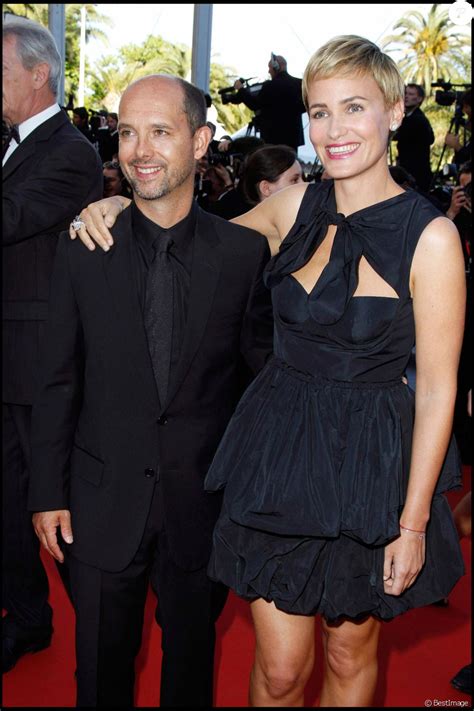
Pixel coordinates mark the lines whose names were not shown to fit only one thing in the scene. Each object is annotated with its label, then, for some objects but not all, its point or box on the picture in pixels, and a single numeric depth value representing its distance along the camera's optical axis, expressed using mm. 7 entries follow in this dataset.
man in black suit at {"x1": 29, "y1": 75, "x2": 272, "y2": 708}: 1838
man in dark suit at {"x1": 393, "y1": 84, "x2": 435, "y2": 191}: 7086
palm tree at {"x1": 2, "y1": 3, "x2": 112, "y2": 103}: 12930
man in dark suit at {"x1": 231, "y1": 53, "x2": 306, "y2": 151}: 7719
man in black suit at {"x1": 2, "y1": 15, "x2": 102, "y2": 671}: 2467
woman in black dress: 1708
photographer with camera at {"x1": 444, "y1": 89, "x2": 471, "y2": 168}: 6743
